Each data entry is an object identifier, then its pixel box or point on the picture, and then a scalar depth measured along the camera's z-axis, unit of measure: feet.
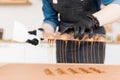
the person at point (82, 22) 4.88
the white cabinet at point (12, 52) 9.58
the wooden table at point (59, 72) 3.71
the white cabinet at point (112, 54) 9.40
